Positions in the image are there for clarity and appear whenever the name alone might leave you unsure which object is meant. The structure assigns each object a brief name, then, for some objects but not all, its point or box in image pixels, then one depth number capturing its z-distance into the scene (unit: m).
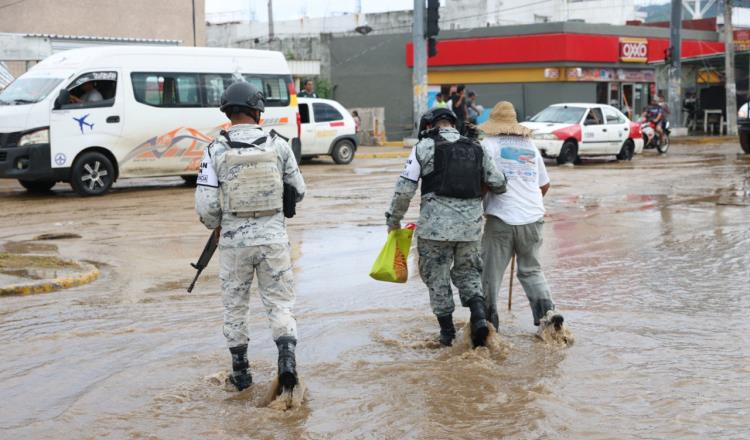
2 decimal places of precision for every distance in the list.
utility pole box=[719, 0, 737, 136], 33.66
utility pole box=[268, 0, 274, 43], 51.42
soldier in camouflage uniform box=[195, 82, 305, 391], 5.23
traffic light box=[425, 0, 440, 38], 24.45
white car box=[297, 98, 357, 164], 22.20
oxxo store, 36.69
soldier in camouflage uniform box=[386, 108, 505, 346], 6.16
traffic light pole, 27.67
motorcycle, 26.88
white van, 14.99
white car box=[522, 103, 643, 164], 22.20
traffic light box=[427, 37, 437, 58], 25.42
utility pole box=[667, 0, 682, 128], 33.03
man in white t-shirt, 6.52
